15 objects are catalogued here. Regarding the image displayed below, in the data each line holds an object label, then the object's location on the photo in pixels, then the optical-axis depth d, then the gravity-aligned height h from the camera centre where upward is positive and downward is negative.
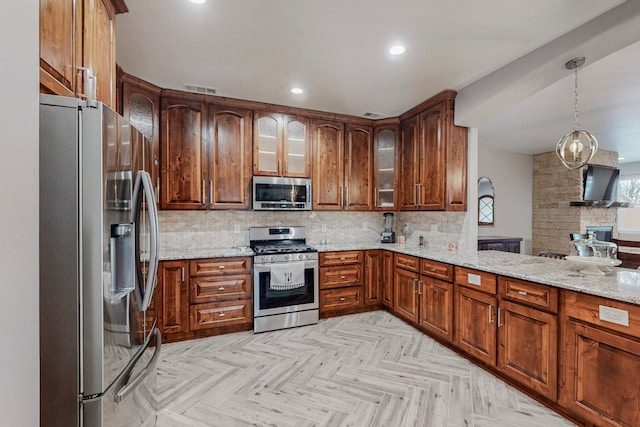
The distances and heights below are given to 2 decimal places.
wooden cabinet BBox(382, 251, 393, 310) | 3.90 -0.93
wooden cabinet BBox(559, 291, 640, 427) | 1.63 -0.90
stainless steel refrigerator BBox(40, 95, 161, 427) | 1.06 -0.20
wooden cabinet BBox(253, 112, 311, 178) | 3.74 +0.86
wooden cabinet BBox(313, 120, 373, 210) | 4.04 +0.63
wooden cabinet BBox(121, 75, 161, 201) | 2.95 +1.08
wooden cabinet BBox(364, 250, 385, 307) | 3.98 -0.92
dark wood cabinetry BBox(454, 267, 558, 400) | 2.04 -0.92
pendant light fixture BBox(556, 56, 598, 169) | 2.36 +0.55
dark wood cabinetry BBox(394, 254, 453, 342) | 2.97 -0.93
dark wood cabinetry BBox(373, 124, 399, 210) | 4.25 +0.67
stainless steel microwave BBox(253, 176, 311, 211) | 3.66 +0.22
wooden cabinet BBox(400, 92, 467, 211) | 3.42 +0.61
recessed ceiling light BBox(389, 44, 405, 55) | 2.40 +1.35
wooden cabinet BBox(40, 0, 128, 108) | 1.15 +0.76
